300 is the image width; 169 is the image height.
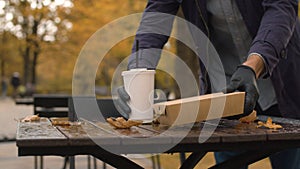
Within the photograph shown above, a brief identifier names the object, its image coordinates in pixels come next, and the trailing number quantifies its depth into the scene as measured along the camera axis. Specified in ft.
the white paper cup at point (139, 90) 7.44
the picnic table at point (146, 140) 6.38
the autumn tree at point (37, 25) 68.24
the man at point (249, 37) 8.41
